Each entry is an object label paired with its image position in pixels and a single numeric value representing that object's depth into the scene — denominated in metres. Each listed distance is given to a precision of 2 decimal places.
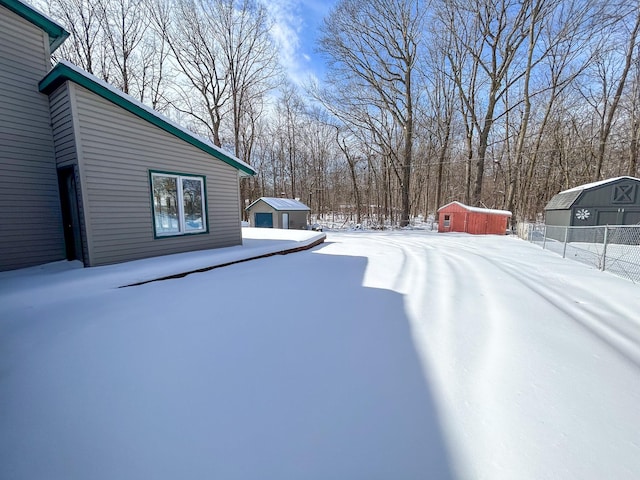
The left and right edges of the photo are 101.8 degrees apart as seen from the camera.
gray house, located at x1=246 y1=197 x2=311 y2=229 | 16.97
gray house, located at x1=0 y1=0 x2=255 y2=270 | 4.12
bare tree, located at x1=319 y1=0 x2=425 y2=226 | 17.08
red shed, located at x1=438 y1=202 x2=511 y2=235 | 14.74
